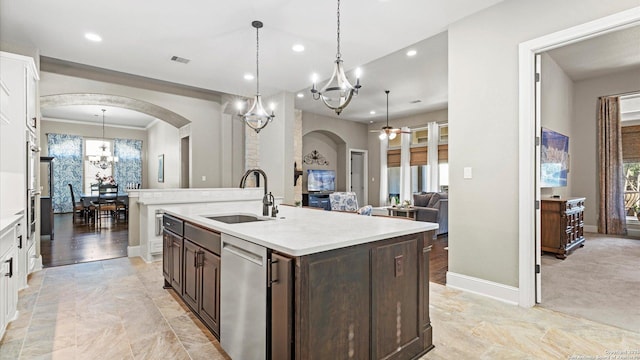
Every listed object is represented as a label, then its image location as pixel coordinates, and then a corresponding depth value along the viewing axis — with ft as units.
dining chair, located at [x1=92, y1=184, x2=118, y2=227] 24.94
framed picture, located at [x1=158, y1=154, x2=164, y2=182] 31.63
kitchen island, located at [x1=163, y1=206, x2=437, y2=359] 4.76
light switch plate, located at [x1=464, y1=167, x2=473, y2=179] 10.37
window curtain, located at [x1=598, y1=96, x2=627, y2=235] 19.97
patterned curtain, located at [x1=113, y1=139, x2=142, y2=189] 36.19
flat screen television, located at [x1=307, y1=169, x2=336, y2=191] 31.35
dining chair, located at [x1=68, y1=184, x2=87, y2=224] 26.50
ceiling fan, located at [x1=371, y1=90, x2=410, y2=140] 24.26
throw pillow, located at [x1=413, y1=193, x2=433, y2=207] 21.17
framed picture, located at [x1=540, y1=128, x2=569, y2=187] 15.69
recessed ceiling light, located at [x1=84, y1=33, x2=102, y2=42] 12.02
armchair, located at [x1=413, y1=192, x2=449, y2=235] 19.43
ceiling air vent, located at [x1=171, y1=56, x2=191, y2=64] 14.25
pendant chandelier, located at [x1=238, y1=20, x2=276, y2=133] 13.21
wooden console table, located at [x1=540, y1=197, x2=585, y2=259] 14.42
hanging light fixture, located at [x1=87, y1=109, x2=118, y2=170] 31.53
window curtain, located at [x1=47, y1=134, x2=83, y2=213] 32.73
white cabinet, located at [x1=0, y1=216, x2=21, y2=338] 6.73
